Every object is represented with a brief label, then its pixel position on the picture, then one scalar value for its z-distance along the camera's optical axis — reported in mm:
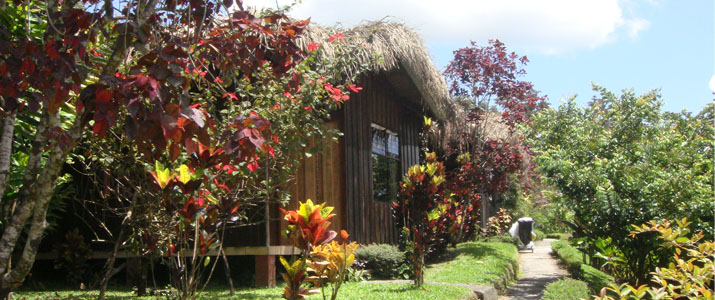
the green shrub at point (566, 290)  6441
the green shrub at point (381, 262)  8445
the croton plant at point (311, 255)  3914
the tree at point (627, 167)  7465
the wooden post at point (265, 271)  7012
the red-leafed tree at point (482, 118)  12492
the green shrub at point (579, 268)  7883
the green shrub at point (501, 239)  16188
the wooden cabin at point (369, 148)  7324
